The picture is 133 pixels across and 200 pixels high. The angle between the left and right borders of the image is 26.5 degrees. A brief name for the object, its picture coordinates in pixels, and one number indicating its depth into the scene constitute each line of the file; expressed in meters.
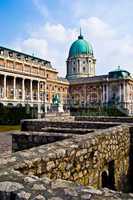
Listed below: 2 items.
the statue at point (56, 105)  52.16
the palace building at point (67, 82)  85.56
